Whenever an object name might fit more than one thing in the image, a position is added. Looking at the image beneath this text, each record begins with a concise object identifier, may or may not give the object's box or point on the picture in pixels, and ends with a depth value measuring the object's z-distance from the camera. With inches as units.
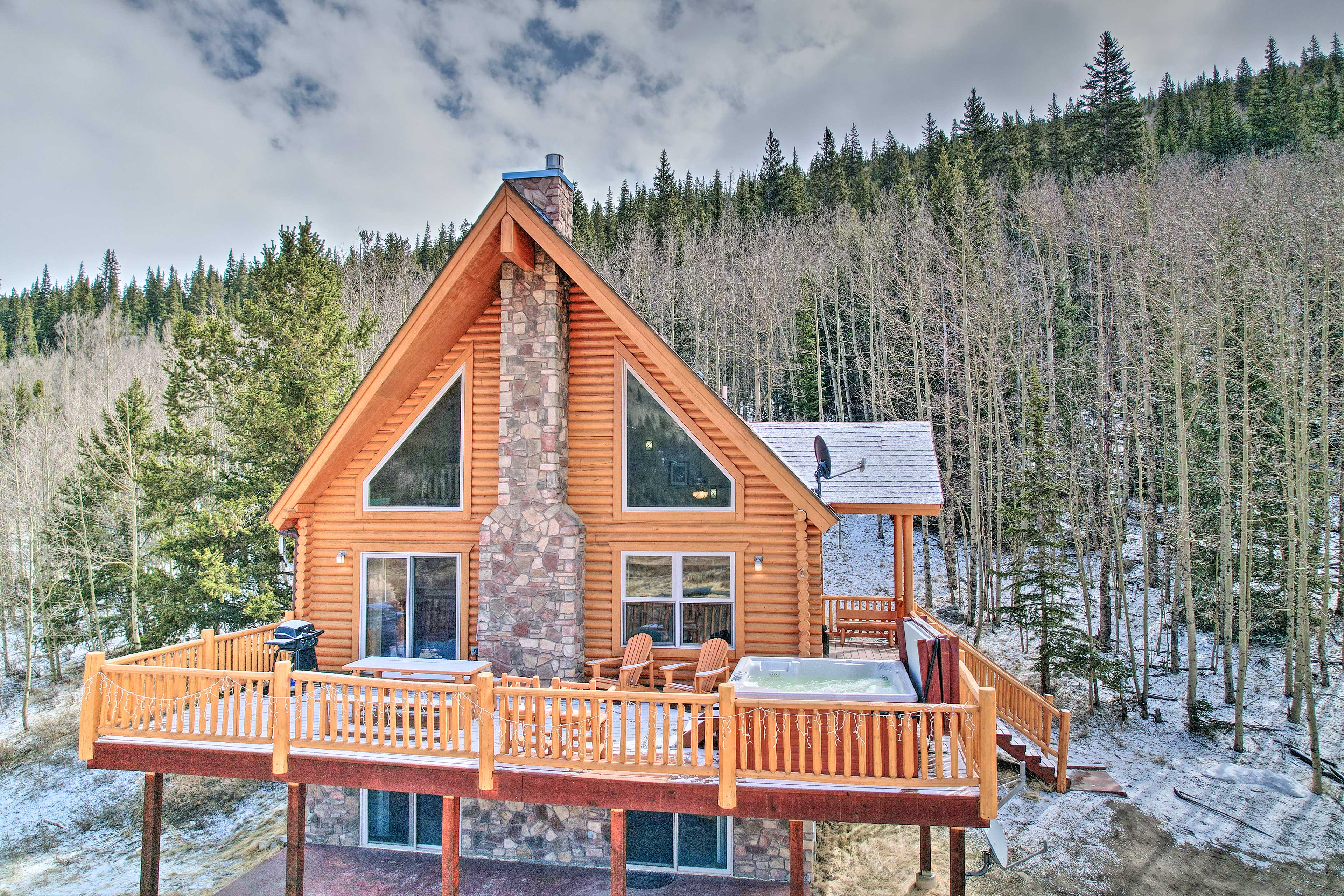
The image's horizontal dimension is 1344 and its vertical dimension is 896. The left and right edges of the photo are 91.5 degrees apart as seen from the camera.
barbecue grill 345.7
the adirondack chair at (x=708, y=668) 321.1
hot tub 300.0
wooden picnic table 312.5
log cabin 252.7
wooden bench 462.9
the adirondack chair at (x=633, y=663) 323.9
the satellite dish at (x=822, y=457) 414.3
